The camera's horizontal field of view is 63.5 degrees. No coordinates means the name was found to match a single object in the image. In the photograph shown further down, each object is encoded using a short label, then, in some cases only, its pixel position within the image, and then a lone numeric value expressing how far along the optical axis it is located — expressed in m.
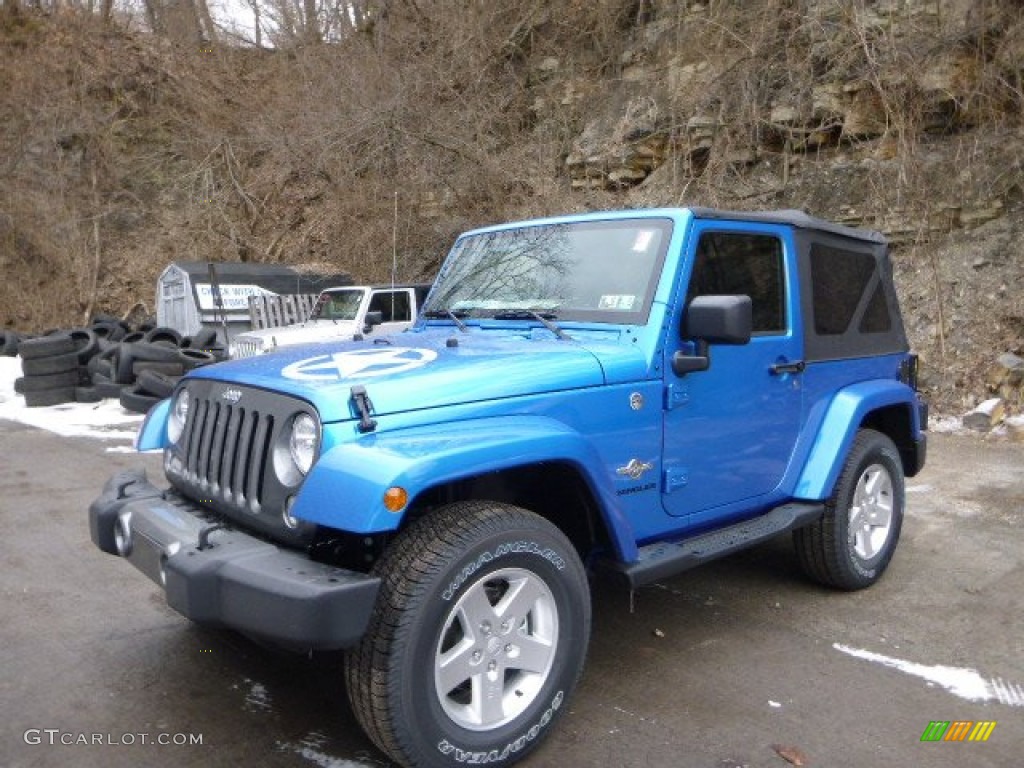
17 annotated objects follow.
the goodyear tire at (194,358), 11.11
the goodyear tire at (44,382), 10.95
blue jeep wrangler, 2.46
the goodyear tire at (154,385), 10.23
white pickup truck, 11.41
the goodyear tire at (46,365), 10.96
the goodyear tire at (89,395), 10.96
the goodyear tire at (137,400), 9.96
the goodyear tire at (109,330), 13.98
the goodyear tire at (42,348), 11.00
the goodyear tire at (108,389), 10.88
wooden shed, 15.99
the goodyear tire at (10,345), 16.53
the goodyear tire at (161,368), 10.95
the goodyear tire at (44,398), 10.94
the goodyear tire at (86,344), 11.69
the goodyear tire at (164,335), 12.74
